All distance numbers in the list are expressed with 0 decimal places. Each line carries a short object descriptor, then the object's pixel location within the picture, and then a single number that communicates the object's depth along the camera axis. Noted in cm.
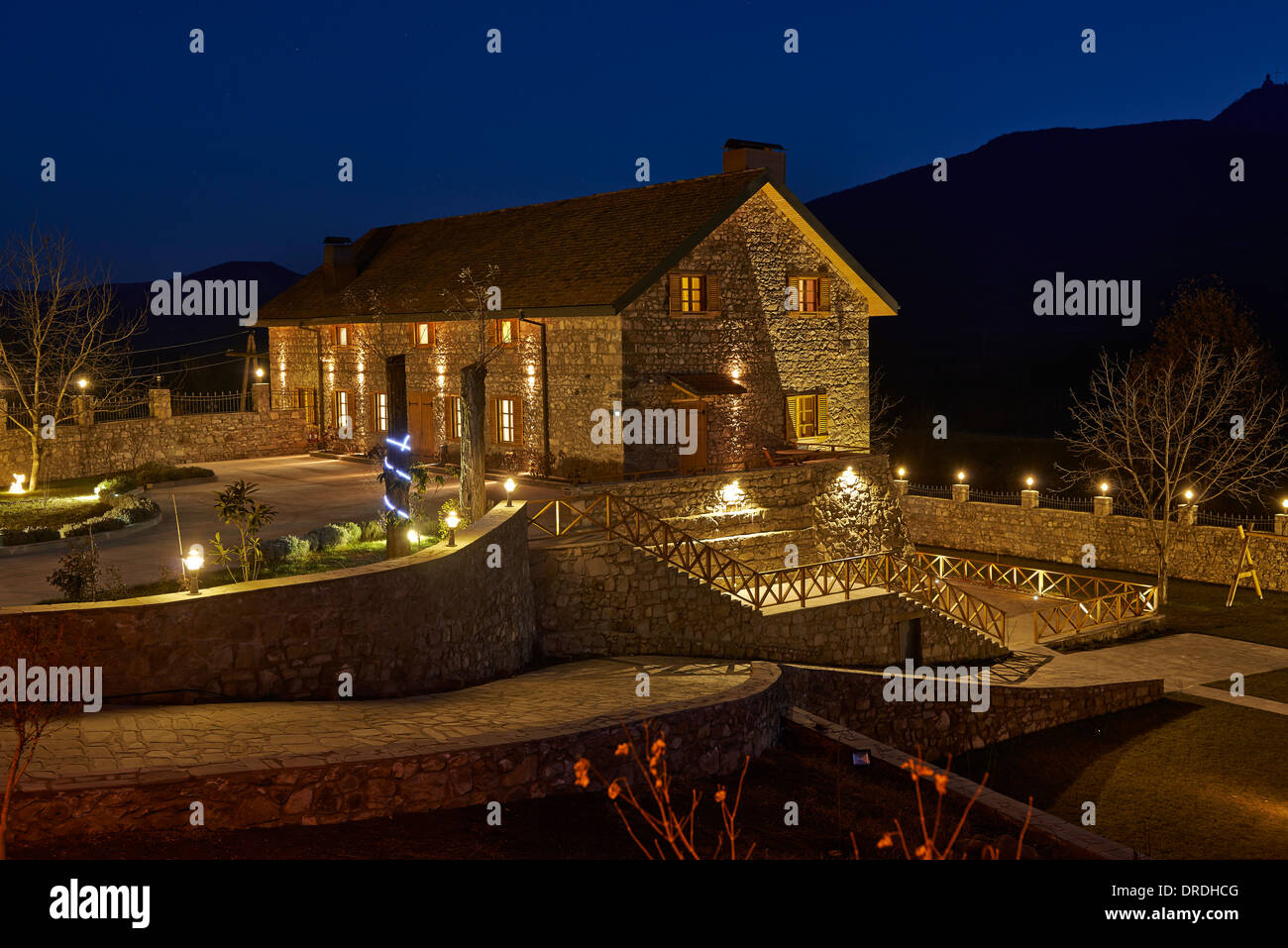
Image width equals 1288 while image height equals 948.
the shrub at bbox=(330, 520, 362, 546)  1719
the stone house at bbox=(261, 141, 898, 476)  2331
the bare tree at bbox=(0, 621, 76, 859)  825
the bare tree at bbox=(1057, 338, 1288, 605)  2741
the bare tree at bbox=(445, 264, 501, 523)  1677
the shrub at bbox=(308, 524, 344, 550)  1673
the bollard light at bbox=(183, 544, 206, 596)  1080
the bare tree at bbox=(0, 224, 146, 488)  2523
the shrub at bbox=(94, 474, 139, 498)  2336
